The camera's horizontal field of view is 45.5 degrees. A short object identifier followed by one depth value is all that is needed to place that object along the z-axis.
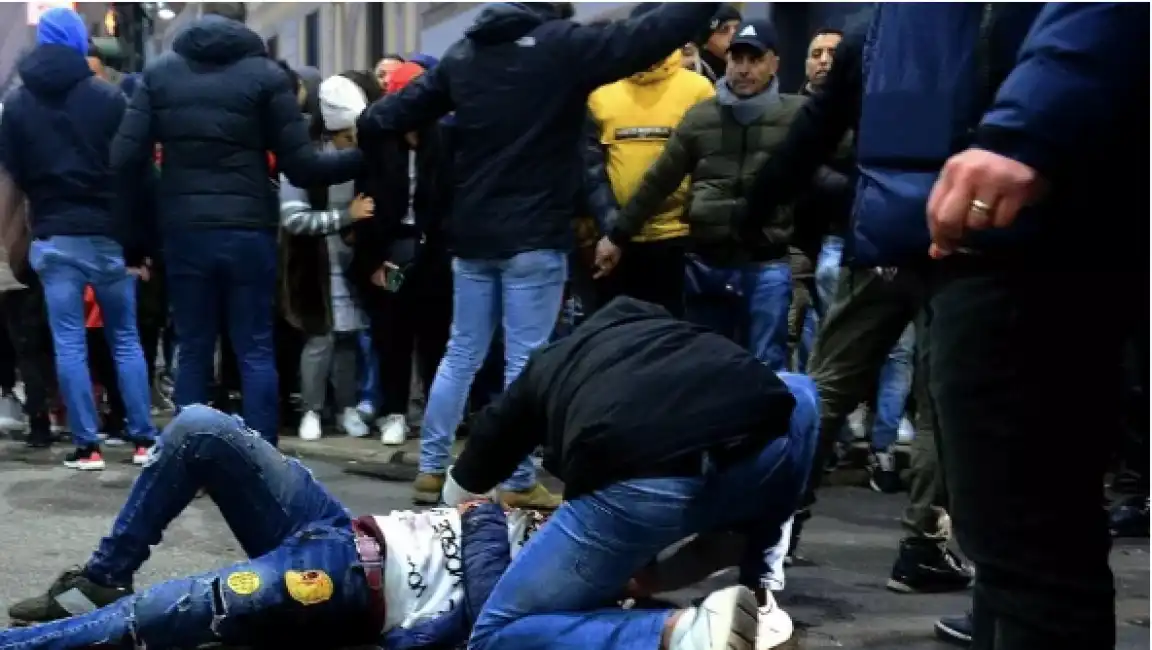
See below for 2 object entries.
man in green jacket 4.57
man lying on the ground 2.64
